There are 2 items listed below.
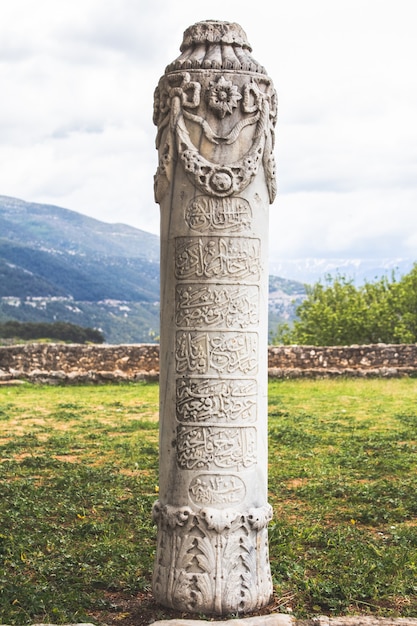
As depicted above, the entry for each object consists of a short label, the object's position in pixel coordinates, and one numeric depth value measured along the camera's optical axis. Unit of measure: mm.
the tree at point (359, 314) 36406
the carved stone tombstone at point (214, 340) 5273
